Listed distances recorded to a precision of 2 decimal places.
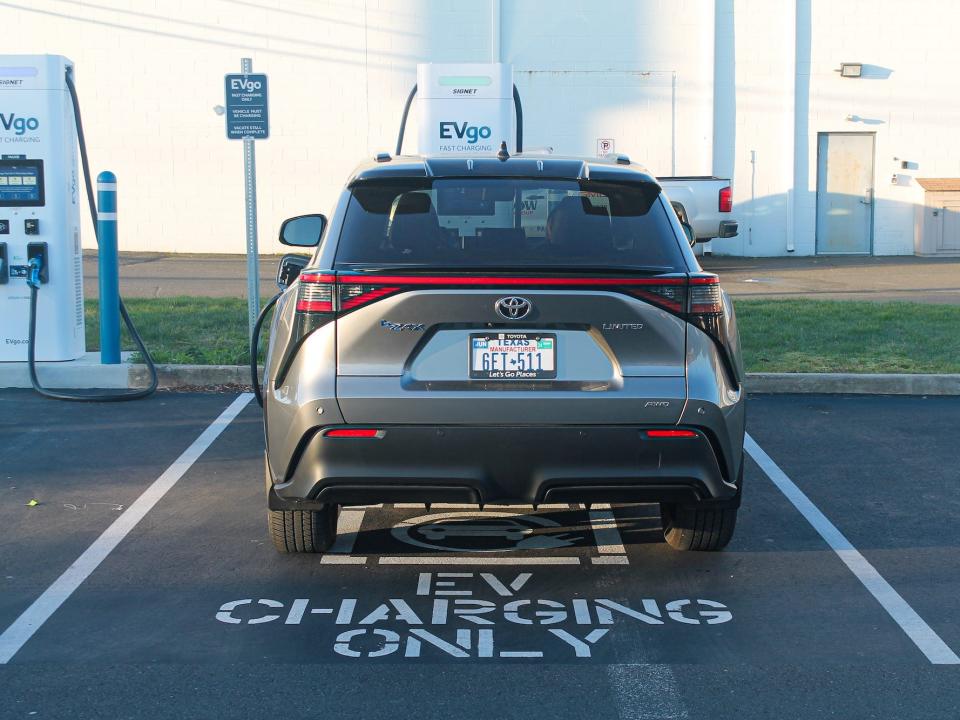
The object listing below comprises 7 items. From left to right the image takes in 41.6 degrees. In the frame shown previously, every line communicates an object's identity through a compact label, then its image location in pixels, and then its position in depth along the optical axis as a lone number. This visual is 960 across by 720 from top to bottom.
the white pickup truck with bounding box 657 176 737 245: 21.56
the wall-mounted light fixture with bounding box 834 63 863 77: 24.81
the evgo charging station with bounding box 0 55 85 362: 10.04
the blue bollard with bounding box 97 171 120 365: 10.02
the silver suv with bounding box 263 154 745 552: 4.89
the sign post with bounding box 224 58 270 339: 10.53
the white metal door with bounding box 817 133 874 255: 25.34
